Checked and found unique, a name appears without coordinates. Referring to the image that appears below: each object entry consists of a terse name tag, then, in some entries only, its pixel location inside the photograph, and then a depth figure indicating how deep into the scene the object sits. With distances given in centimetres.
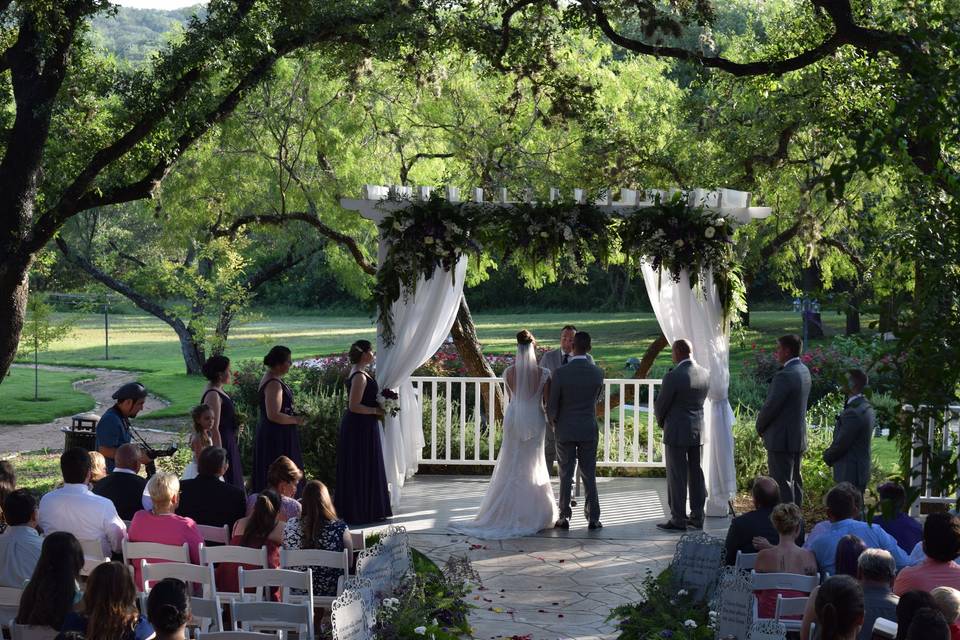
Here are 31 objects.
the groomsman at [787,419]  851
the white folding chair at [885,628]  433
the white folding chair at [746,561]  568
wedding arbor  915
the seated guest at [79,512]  586
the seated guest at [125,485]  652
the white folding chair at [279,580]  505
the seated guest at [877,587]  468
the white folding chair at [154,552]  550
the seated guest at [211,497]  624
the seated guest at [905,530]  615
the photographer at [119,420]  783
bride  900
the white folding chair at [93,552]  578
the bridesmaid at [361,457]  898
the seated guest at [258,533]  579
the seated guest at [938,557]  485
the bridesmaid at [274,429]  857
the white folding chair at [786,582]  512
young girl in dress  775
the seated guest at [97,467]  656
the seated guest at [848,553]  537
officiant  960
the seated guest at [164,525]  573
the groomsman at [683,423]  880
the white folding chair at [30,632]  443
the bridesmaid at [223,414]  813
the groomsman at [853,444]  786
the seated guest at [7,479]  593
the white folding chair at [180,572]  511
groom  880
